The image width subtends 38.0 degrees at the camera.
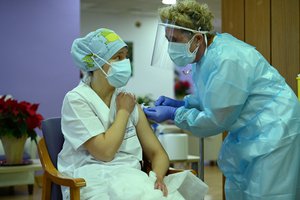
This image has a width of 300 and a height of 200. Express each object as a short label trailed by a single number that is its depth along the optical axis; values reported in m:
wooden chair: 2.13
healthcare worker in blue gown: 1.90
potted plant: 4.23
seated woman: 1.92
